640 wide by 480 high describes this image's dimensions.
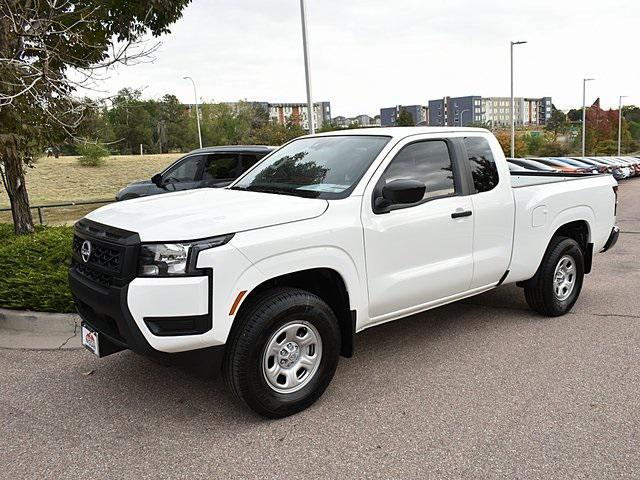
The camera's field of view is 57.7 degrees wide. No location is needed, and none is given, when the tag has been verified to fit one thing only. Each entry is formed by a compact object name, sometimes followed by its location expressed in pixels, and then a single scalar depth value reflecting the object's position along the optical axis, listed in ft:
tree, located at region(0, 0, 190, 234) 22.09
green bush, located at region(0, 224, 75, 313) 17.99
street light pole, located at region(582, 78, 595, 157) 171.35
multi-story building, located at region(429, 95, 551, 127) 317.01
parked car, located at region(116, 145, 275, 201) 33.96
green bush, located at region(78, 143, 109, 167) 133.80
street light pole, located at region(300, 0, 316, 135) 49.21
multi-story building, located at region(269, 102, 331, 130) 427.53
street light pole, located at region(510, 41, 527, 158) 115.65
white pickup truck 10.70
